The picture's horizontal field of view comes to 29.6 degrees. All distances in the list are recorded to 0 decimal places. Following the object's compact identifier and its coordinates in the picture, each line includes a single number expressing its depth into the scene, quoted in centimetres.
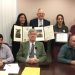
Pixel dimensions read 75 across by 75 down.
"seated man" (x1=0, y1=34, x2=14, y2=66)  262
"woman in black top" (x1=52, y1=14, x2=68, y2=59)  336
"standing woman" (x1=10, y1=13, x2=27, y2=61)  348
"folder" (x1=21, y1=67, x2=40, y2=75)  178
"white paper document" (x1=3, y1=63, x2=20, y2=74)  185
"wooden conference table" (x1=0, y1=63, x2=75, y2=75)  185
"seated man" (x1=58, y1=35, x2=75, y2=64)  245
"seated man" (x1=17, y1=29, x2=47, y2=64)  256
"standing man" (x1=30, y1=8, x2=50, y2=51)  347
